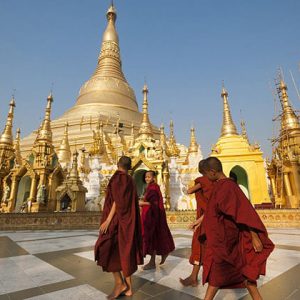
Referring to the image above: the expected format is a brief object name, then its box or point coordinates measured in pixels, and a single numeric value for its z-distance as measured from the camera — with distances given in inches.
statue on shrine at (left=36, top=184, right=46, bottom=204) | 578.6
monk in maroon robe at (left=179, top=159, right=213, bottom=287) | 125.4
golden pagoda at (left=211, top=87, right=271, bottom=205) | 693.7
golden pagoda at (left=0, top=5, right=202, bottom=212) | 609.0
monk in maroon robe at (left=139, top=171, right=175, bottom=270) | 163.0
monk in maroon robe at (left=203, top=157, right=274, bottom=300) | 87.7
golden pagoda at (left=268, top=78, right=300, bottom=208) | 574.9
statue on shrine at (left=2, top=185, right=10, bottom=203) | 623.5
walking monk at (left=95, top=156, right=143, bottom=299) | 109.6
